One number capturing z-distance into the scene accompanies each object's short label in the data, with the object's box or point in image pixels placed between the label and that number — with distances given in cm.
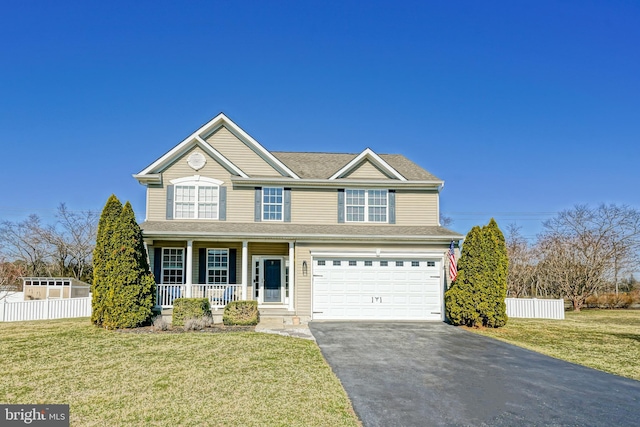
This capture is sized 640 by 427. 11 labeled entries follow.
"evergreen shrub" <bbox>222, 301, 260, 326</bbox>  1484
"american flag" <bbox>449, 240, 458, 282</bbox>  1603
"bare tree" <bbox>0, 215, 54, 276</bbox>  3300
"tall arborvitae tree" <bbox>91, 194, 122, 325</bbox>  1430
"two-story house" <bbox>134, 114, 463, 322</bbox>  1672
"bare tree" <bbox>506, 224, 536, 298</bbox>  2916
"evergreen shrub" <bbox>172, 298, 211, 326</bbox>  1448
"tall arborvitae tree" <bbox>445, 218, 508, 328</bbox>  1512
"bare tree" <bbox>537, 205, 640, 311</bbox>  2570
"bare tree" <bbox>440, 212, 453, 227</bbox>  4737
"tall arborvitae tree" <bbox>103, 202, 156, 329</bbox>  1399
